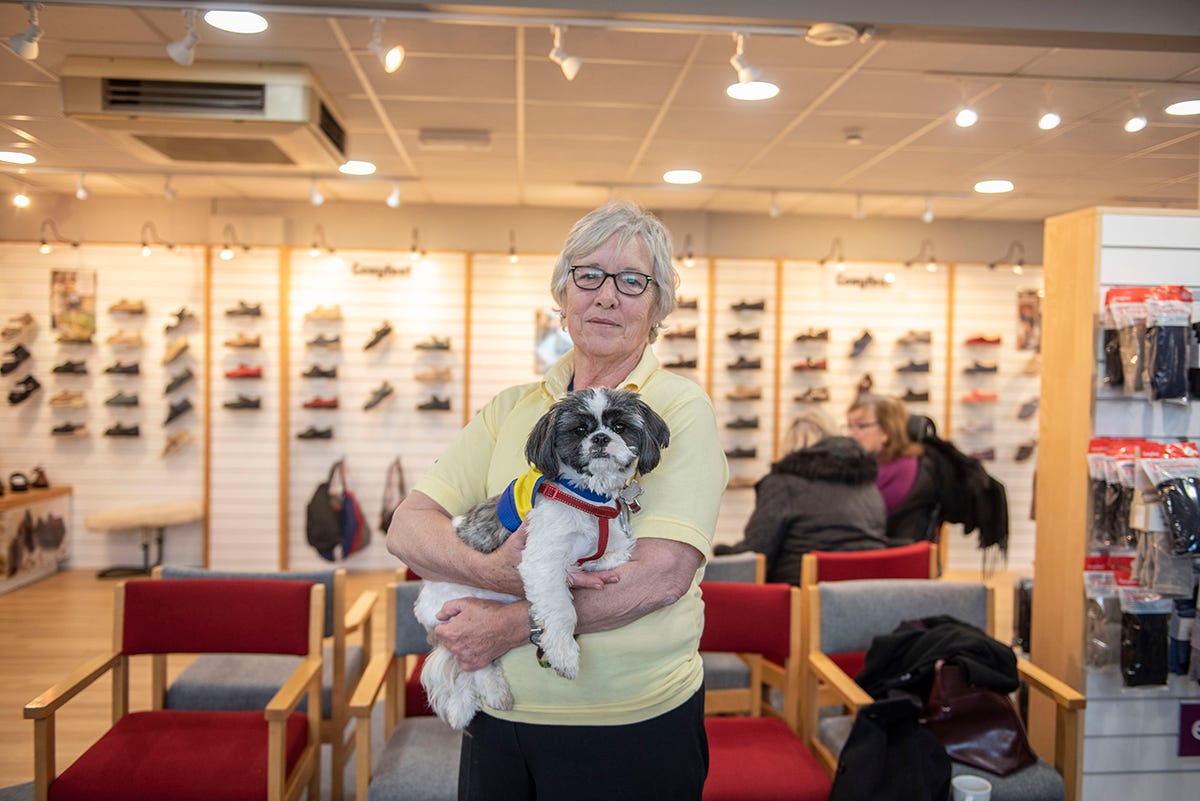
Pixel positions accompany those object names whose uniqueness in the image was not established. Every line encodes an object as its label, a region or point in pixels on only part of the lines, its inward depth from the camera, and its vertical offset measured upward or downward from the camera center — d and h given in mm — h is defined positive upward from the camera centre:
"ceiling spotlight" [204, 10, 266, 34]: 3350 +1453
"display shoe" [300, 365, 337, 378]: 7250 +62
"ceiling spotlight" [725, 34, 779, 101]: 3275 +1427
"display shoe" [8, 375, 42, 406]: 6879 -122
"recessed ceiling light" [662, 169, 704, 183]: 6160 +1561
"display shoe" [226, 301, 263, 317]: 7211 +584
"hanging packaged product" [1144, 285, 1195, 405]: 2740 +167
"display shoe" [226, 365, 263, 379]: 7195 +50
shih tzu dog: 1431 -207
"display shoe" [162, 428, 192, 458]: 7125 -555
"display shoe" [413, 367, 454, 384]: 7340 +55
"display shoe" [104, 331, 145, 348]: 7105 +307
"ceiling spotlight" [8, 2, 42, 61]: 3055 +1216
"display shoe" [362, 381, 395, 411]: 7293 -136
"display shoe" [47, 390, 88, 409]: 7016 -209
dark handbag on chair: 2646 -1067
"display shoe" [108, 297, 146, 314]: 7109 +581
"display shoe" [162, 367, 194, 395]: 7125 -34
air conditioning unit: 3895 +1312
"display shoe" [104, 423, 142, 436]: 7098 -465
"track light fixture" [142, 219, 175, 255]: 7195 +1206
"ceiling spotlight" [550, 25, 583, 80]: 3201 +1239
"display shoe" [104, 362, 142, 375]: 7105 +58
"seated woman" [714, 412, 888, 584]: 3676 -528
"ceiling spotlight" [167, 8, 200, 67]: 3141 +1252
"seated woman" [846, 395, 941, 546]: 4422 -435
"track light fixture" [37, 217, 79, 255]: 6930 +1151
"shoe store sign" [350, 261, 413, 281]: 7379 +967
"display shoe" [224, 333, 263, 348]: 7195 +315
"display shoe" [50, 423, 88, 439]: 7008 -468
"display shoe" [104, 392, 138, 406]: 7098 -208
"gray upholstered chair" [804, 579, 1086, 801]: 2701 -898
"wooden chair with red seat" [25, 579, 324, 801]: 2463 -1135
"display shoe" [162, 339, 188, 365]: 7141 +221
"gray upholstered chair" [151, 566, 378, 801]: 3154 -1199
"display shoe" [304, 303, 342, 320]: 7258 +570
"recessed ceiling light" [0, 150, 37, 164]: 5014 +1375
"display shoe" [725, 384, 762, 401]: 7598 -58
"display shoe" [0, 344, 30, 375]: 6793 +122
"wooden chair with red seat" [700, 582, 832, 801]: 2596 -1072
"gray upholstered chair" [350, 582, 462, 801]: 2518 -1186
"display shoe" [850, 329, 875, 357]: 7617 +415
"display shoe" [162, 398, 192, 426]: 7098 -280
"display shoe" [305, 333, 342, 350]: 7246 +325
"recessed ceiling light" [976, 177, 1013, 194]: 6207 +1545
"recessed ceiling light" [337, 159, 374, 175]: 5941 +1526
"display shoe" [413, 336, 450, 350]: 7359 +318
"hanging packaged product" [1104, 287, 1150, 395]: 2777 +216
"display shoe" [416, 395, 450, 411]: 7348 -208
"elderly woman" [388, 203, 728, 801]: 1465 -398
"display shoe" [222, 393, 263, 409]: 7172 -213
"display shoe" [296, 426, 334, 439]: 7232 -470
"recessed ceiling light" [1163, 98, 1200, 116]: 4270 +1476
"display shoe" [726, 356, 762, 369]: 7590 +206
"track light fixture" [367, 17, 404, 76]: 3152 +1247
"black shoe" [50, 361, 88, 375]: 7027 +50
